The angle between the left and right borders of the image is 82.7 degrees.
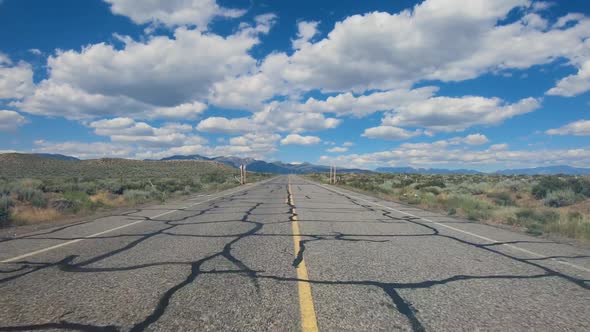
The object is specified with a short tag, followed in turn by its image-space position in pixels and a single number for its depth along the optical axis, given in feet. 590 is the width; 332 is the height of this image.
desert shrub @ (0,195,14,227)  33.26
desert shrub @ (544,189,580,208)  57.41
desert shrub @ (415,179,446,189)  101.83
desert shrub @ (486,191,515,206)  62.90
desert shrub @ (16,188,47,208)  44.53
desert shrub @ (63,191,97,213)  44.96
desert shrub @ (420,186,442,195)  83.46
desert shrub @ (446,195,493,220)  42.65
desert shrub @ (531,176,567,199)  68.39
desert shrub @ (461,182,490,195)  84.61
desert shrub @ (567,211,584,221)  36.98
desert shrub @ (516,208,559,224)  38.37
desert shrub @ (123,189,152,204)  59.85
